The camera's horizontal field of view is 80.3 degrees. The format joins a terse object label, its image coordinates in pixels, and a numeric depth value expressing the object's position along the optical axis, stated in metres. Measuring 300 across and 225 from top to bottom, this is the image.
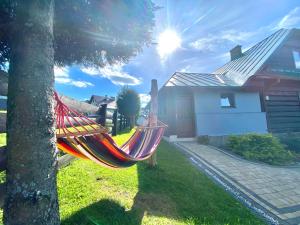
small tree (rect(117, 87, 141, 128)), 14.98
